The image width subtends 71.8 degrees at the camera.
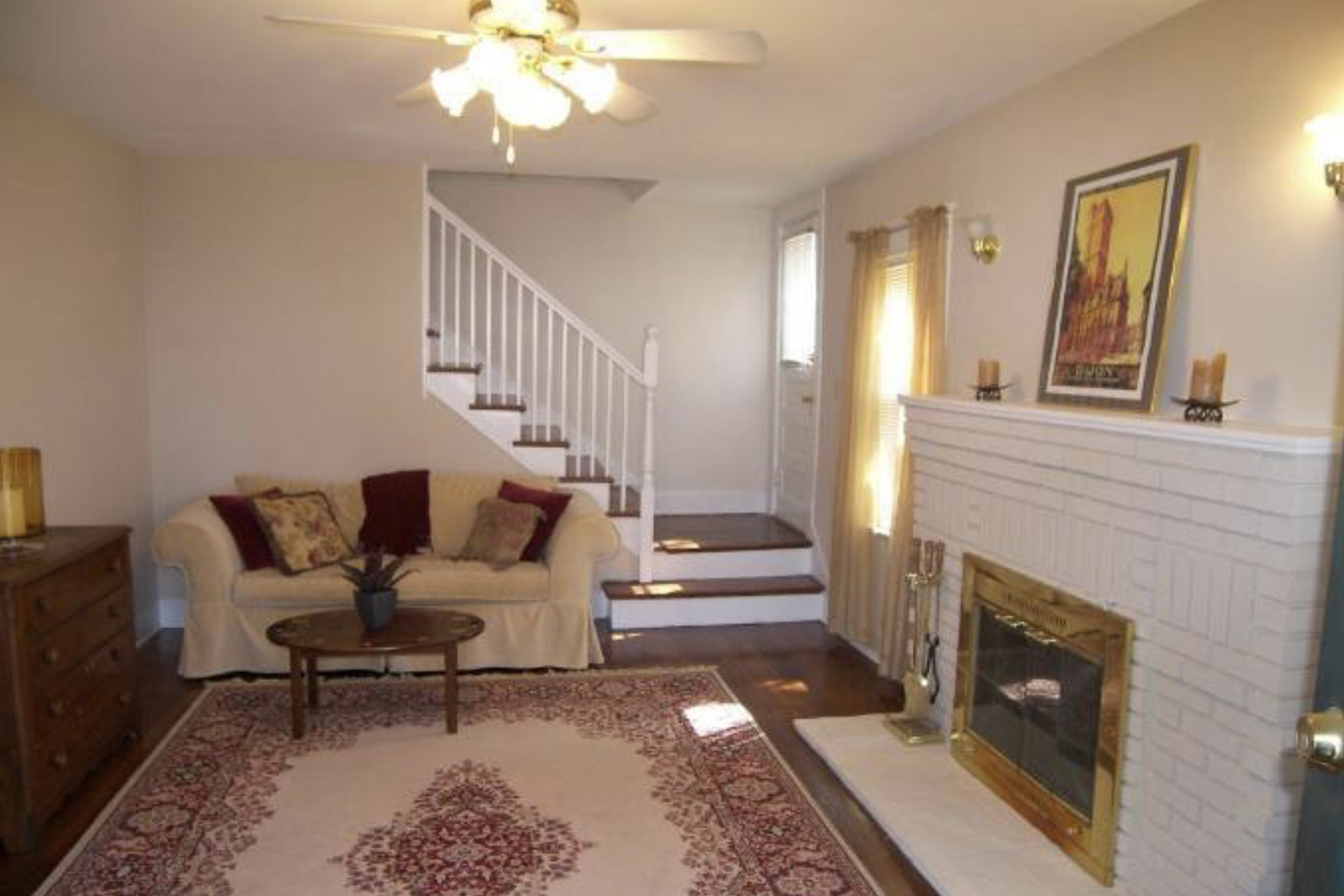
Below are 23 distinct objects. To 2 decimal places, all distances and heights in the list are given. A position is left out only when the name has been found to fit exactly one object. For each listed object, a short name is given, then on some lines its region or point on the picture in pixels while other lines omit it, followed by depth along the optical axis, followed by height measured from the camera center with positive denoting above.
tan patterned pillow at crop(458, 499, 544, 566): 4.68 -0.88
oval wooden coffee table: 3.64 -1.13
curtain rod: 4.56 +0.70
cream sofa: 4.38 -1.15
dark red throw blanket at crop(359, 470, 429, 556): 4.96 -0.84
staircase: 5.39 -0.41
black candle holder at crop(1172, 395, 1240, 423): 2.50 -0.11
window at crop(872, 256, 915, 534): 4.62 -0.06
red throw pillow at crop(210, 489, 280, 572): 4.56 -0.88
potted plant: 3.79 -0.97
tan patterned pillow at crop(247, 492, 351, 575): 4.50 -0.88
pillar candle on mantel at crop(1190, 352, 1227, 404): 2.49 -0.02
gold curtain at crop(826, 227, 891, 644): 4.77 -0.40
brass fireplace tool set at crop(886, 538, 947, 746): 3.77 -1.17
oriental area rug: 2.80 -1.55
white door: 6.10 -0.10
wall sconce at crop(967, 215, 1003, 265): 3.80 +0.53
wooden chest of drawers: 2.83 -1.07
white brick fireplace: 2.17 -0.59
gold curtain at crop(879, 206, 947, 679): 4.18 +0.01
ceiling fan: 2.21 +0.77
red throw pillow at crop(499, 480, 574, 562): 4.80 -0.76
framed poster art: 2.86 +0.29
